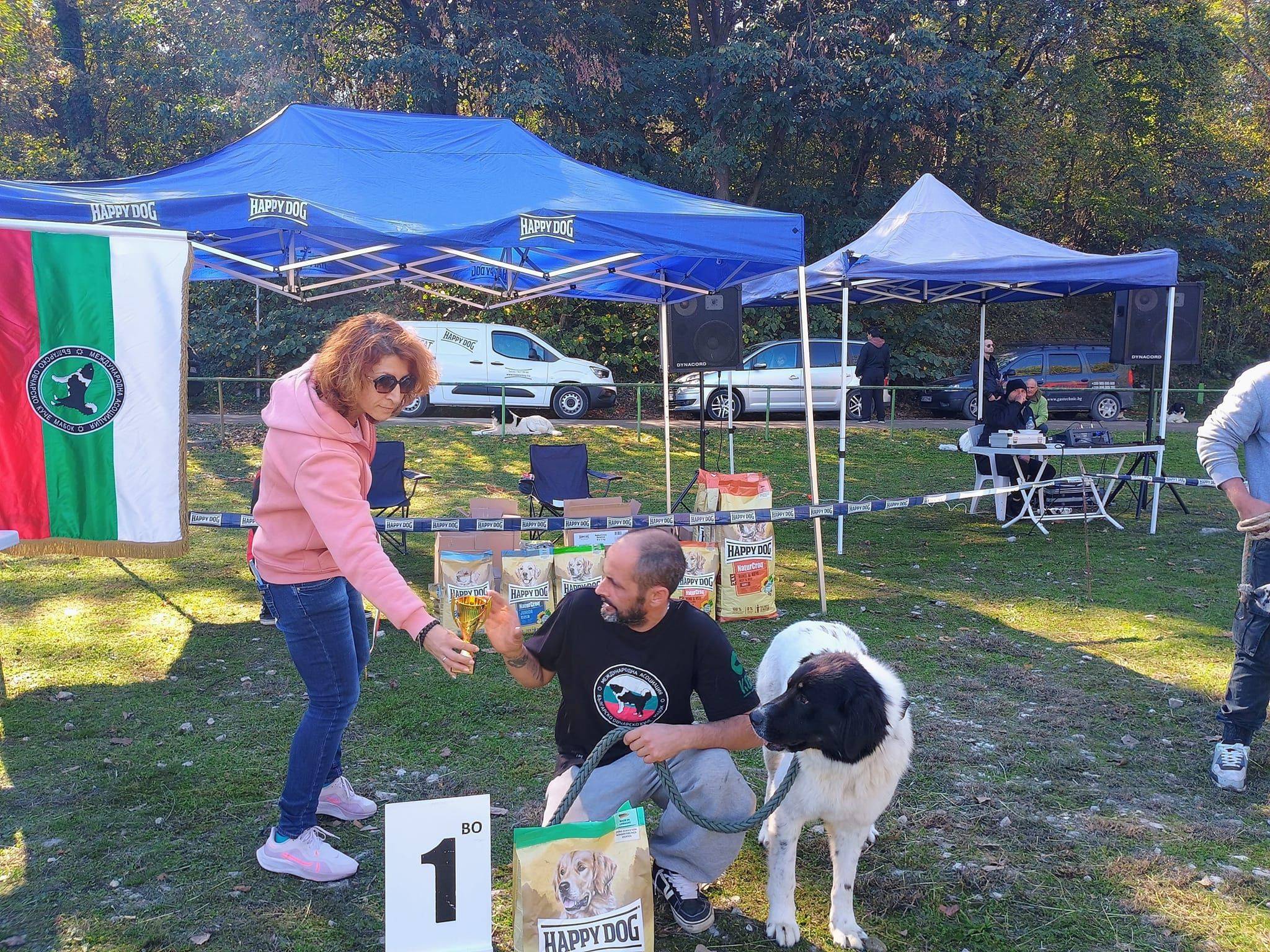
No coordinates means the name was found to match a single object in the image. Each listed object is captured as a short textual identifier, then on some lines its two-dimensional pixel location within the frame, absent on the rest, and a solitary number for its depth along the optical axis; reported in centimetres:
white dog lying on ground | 1350
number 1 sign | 233
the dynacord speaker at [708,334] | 850
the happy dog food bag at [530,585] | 550
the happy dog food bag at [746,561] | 589
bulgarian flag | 391
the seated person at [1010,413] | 931
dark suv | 1797
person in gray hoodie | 348
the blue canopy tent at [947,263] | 781
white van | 1497
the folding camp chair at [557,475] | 743
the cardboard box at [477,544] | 552
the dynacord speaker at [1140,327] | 938
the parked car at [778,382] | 1583
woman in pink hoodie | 249
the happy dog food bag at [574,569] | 556
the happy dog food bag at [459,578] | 536
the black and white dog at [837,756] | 253
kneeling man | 266
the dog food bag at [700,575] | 577
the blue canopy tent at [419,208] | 505
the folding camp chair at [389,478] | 698
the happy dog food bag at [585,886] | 227
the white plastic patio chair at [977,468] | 948
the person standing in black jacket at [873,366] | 1540
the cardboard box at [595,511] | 591
